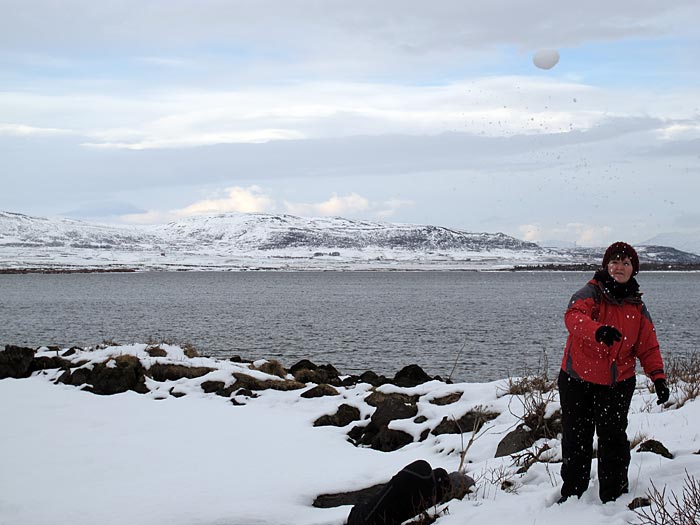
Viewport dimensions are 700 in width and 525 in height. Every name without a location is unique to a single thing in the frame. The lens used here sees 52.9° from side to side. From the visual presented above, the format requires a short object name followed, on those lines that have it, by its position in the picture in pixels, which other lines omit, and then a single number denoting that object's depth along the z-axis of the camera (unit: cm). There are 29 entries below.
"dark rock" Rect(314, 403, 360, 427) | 1128
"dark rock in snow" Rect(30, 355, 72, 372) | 1664
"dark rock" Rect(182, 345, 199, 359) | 1833
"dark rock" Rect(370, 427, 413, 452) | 985
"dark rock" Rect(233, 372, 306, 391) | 1395
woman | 534
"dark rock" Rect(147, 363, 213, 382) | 1495
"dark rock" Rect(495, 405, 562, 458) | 802
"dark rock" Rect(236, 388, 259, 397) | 1348
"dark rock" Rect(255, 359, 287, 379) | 1662
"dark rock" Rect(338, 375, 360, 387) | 1694
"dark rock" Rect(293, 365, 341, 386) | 1575
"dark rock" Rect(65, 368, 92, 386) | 1462
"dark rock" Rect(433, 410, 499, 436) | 984
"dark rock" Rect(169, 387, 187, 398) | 1381
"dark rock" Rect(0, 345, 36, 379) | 1600
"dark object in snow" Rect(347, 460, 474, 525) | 615
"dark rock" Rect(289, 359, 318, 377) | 2059
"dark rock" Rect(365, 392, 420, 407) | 1174
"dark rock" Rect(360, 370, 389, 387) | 1761
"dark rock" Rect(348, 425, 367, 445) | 1050
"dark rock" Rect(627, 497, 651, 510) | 523
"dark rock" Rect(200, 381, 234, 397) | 1369
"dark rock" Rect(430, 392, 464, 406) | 1168
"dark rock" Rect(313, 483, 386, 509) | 746
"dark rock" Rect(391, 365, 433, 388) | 1652
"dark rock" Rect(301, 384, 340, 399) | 1315
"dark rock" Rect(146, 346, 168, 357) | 1736
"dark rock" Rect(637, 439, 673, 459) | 634
